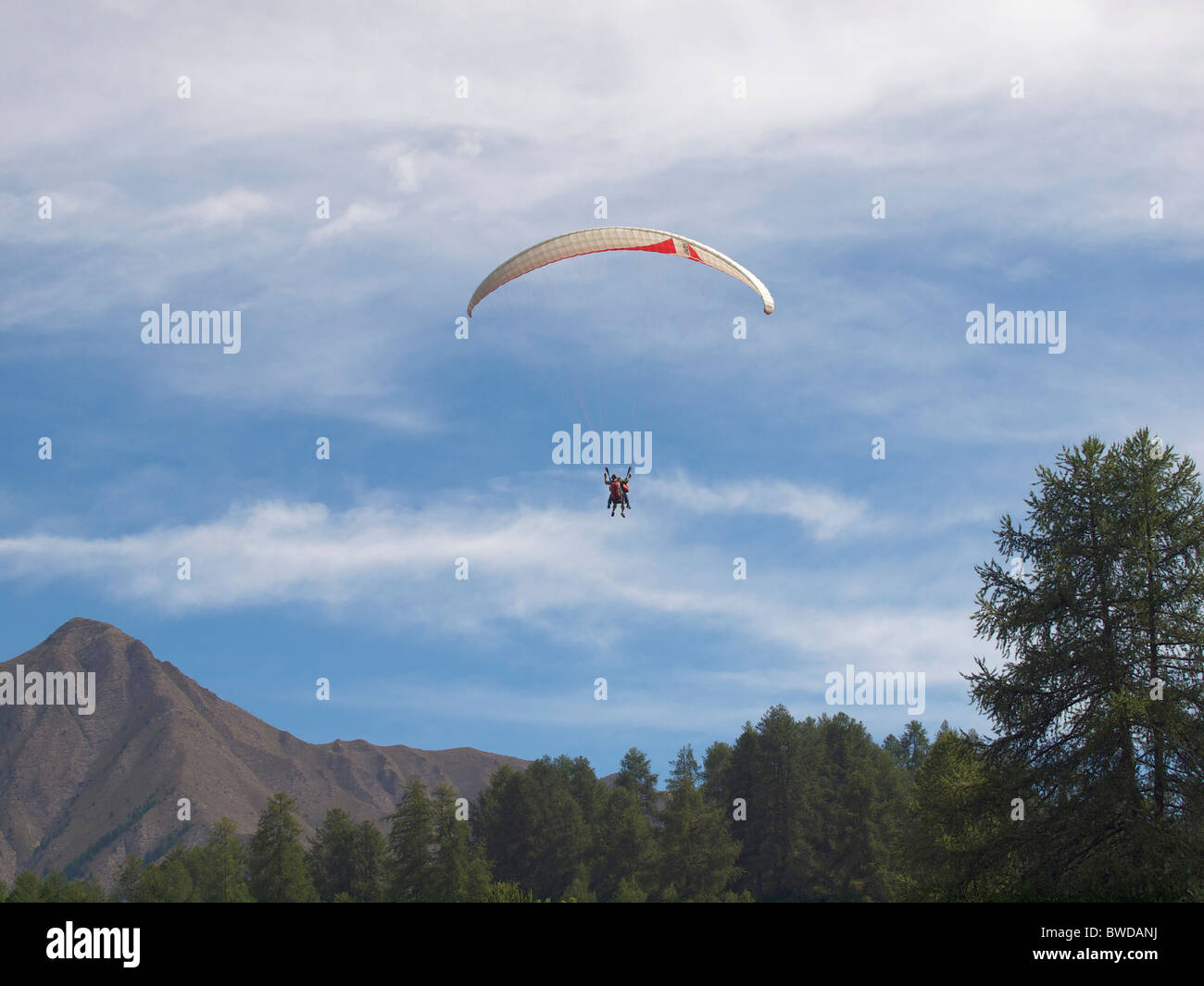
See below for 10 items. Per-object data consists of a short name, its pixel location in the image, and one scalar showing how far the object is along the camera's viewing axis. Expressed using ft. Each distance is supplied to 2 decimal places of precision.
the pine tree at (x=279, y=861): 231.09
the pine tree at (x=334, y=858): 255.09
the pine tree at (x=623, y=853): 250.98
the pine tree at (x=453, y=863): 224.33
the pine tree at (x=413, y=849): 228.22
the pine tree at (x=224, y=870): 240.73
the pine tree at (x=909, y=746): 349.82
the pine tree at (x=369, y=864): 253.44
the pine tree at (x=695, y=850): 233.55
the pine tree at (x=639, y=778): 313.12
